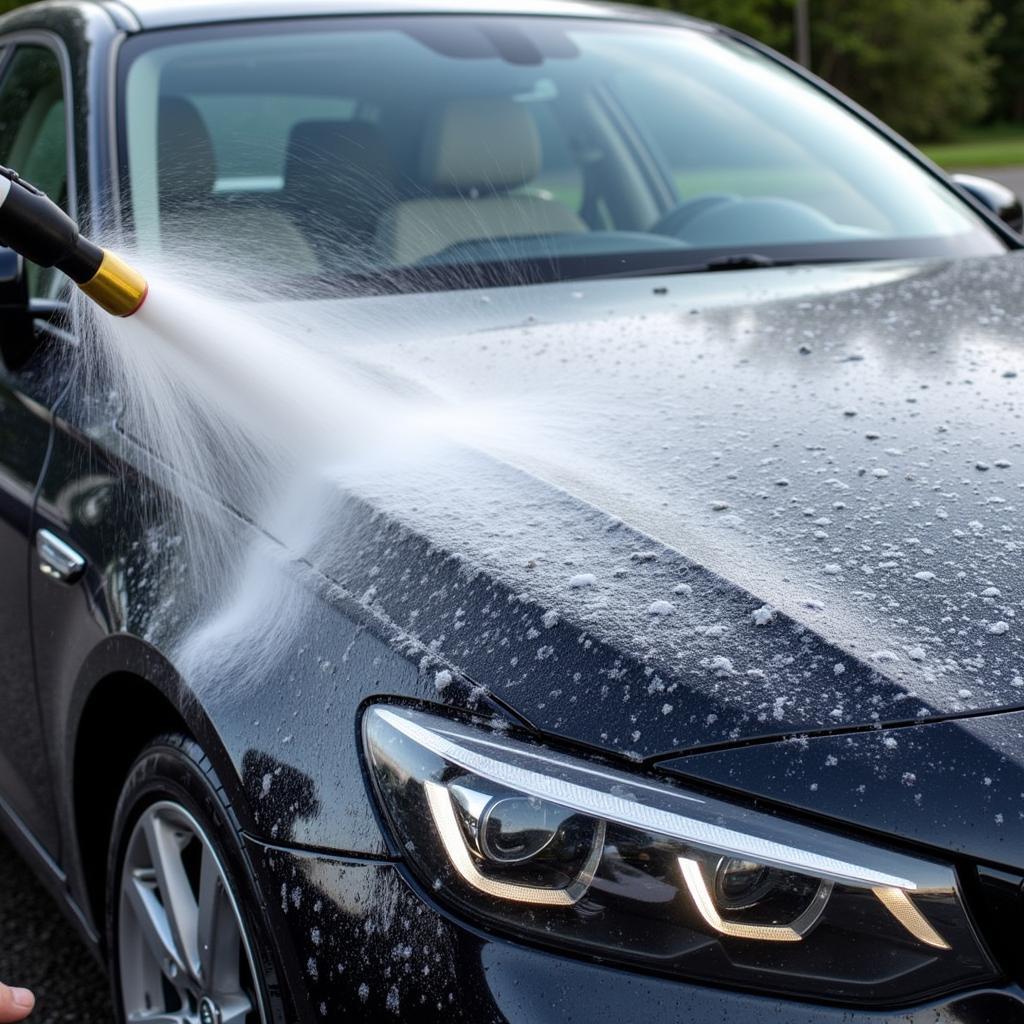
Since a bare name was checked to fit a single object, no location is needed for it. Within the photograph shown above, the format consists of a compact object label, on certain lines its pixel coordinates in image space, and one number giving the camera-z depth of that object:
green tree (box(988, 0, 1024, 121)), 67.50
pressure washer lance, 1.63
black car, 1.22
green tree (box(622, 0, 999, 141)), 53.47
